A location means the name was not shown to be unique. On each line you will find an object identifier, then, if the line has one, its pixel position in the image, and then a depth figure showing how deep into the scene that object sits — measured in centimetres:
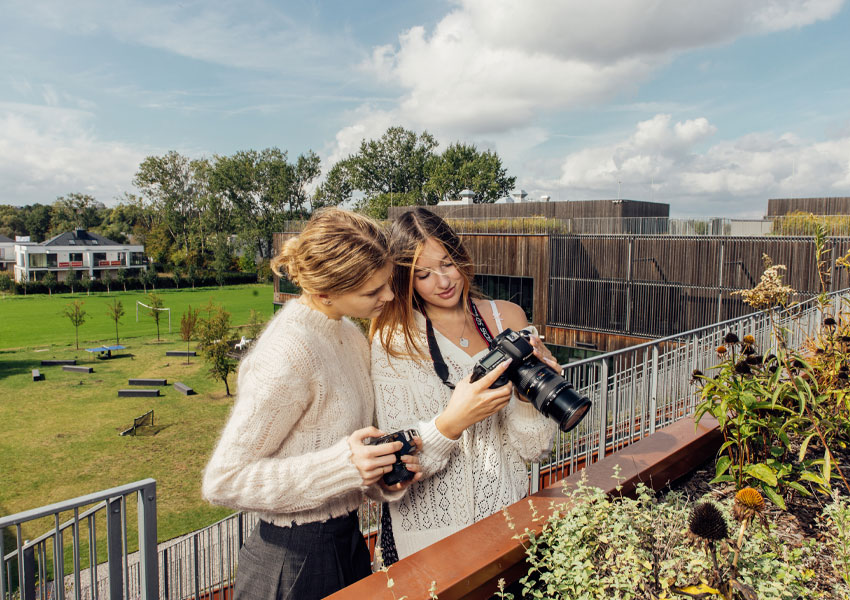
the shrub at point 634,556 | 125
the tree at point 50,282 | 5391
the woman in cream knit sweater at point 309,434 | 136
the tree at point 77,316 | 3072
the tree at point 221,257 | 6134
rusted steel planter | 131
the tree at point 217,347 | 2042
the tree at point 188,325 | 2714
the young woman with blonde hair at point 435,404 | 170
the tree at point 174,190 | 6431
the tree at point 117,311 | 3219
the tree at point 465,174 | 5628
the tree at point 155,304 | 3206
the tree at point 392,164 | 5994
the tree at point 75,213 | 7950
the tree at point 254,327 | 2656
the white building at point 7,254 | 6800
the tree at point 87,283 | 5519
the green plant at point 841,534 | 139
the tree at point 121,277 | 5784
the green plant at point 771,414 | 221
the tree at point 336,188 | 6256
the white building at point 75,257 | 5650
